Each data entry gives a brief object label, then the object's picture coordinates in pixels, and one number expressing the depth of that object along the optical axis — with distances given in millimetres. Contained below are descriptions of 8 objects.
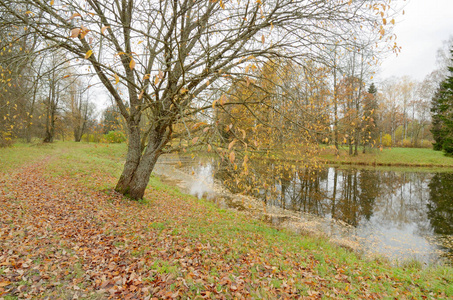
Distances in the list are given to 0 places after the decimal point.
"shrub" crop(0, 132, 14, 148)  12742
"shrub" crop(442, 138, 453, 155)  24414
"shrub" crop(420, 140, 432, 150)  32844
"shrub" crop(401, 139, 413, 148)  34391
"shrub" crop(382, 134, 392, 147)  35606
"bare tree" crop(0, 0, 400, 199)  4629
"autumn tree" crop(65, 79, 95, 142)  24231
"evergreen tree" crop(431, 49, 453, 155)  22625
